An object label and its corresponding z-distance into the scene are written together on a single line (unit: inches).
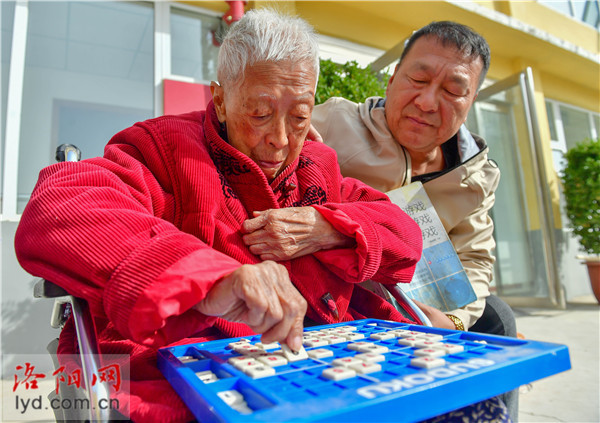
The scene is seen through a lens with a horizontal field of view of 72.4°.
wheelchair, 26.9
